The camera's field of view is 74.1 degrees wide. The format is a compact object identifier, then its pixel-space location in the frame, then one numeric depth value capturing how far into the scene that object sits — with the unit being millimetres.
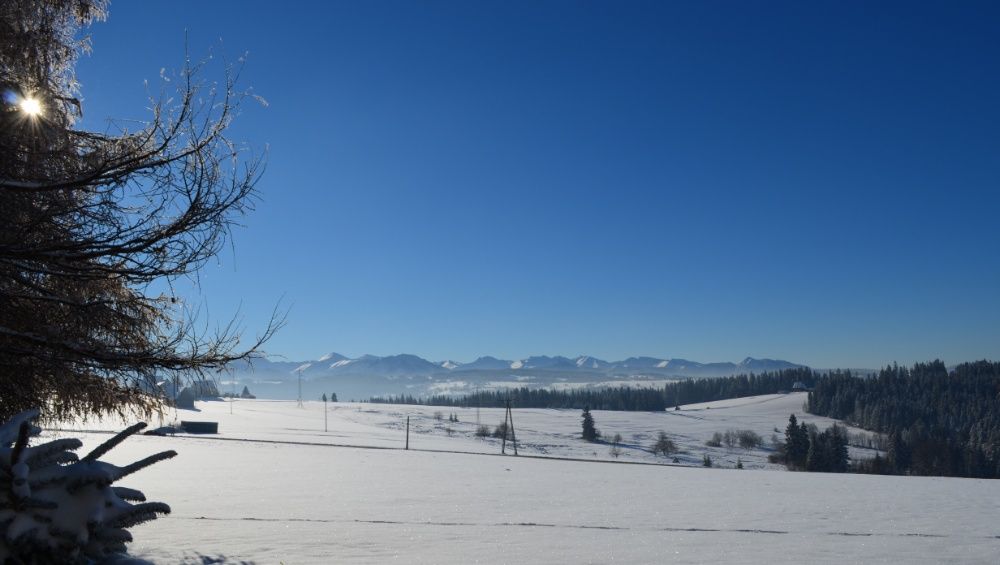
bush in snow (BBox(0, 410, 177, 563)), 4273
